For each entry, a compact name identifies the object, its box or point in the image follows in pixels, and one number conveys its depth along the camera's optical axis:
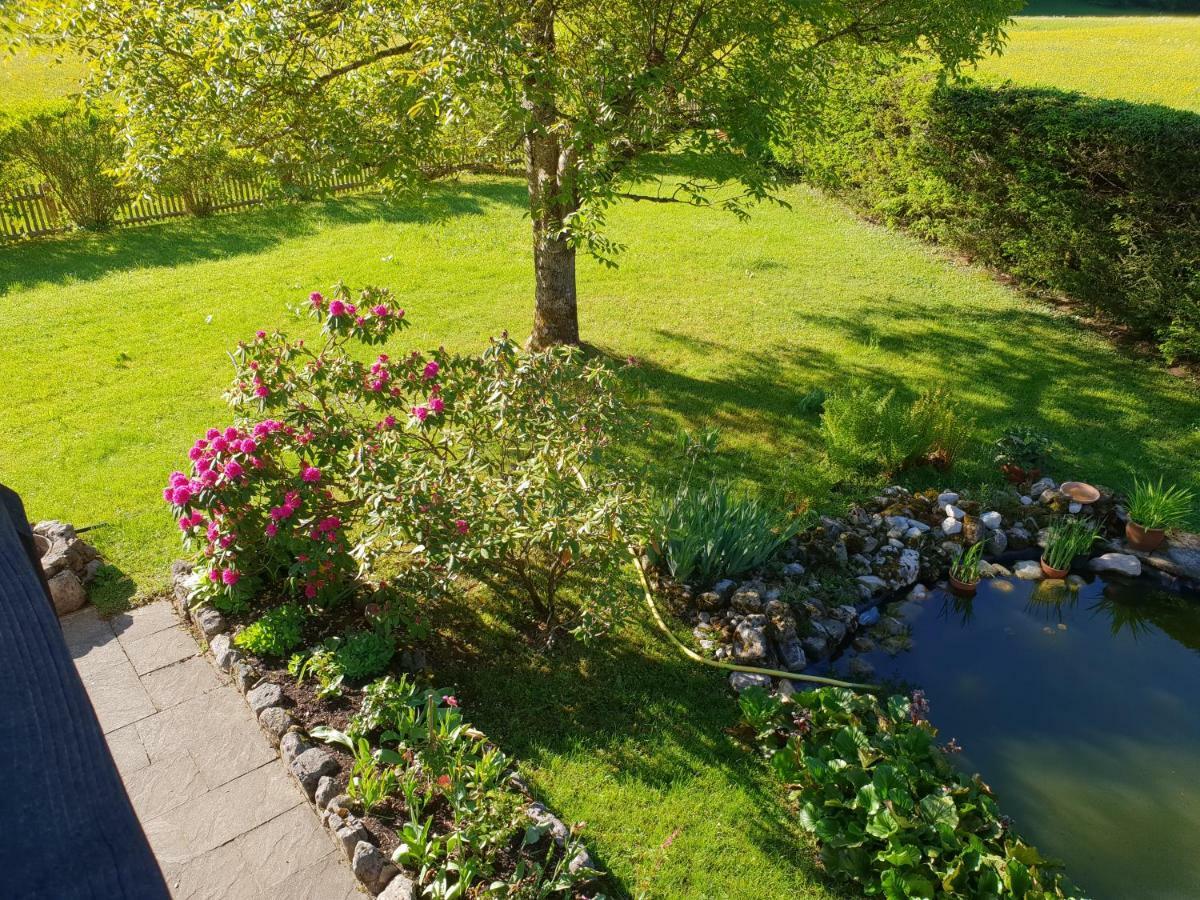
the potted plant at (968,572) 5.62
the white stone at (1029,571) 5.96
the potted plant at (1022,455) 6.74
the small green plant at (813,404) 7.64
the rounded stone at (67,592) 4.97
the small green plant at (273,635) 4.42
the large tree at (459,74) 5.40
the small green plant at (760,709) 4.23
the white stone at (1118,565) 5.95
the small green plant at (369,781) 3.53
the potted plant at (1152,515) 5.90
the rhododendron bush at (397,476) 4.29
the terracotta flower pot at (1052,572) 5.88
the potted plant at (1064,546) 5.82
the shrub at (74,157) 11.71
